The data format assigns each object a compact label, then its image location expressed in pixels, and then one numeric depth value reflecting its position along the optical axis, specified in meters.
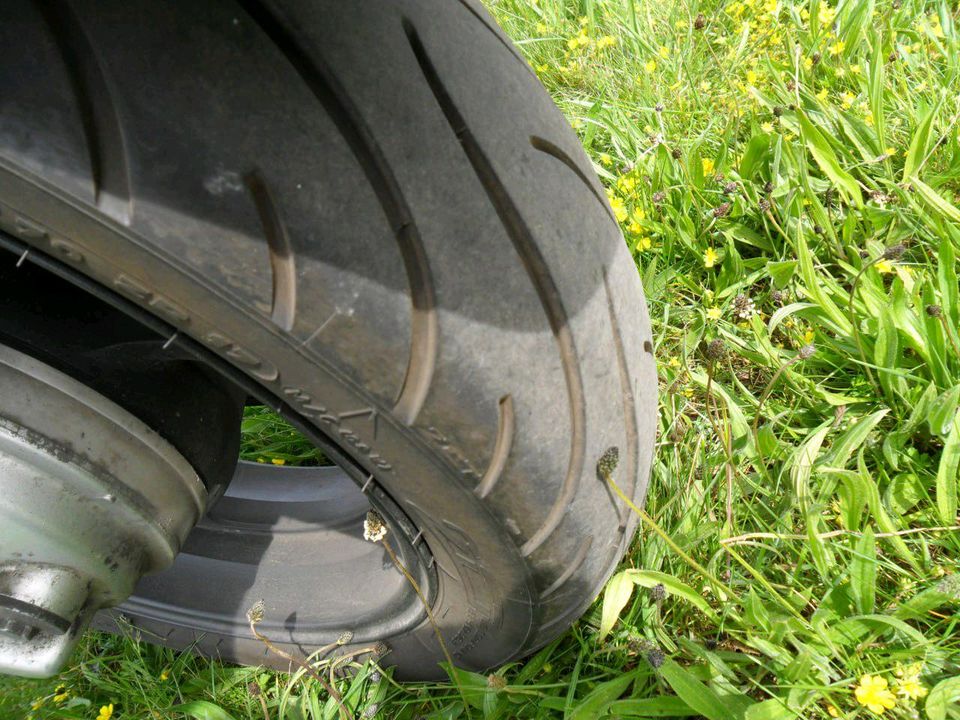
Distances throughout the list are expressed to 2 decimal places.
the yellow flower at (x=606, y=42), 0.81
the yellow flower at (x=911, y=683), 0.37
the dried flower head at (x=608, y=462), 0.38
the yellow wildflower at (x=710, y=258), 0.58
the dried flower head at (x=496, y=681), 0.45
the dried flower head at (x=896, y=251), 0.50
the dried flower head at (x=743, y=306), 0.53
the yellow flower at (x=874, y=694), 0.37
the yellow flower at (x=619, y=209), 0.61
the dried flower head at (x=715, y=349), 0.47
